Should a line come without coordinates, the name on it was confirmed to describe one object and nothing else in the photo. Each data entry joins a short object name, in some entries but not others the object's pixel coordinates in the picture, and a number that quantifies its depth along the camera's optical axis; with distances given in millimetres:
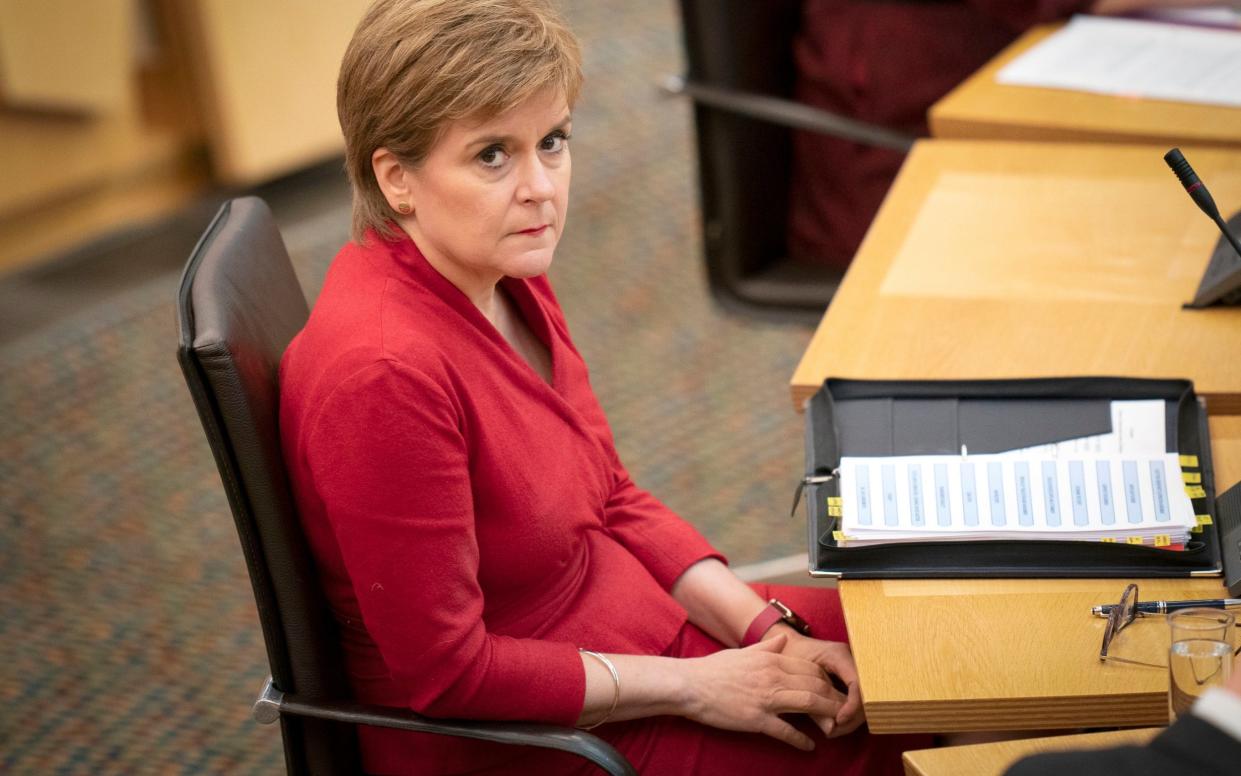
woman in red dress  5123
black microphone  5195
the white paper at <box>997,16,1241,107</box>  6109
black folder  5184
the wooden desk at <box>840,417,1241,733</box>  5050
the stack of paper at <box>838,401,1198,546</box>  5198
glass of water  4968
